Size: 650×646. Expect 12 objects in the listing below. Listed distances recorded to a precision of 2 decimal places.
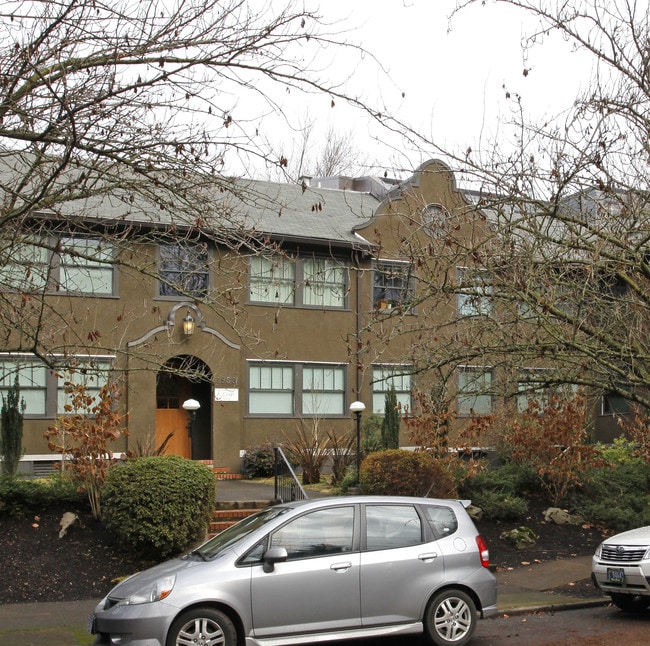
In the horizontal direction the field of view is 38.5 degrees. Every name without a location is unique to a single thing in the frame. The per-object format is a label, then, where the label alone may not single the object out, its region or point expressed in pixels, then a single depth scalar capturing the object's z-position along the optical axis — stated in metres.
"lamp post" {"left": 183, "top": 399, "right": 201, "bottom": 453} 19.35
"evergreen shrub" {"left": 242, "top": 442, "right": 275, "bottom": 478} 22.70
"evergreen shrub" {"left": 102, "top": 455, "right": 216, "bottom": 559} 12.90
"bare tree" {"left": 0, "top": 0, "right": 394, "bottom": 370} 8.55
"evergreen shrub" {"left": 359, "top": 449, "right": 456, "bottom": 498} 15.29
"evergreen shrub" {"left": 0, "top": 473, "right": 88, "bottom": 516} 13.91
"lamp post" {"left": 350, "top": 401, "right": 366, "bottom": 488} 17.41
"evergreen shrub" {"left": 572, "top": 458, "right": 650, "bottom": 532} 16.62
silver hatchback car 8.38
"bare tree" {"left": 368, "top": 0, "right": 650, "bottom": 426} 11.07
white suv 10.62
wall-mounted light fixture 22.52
